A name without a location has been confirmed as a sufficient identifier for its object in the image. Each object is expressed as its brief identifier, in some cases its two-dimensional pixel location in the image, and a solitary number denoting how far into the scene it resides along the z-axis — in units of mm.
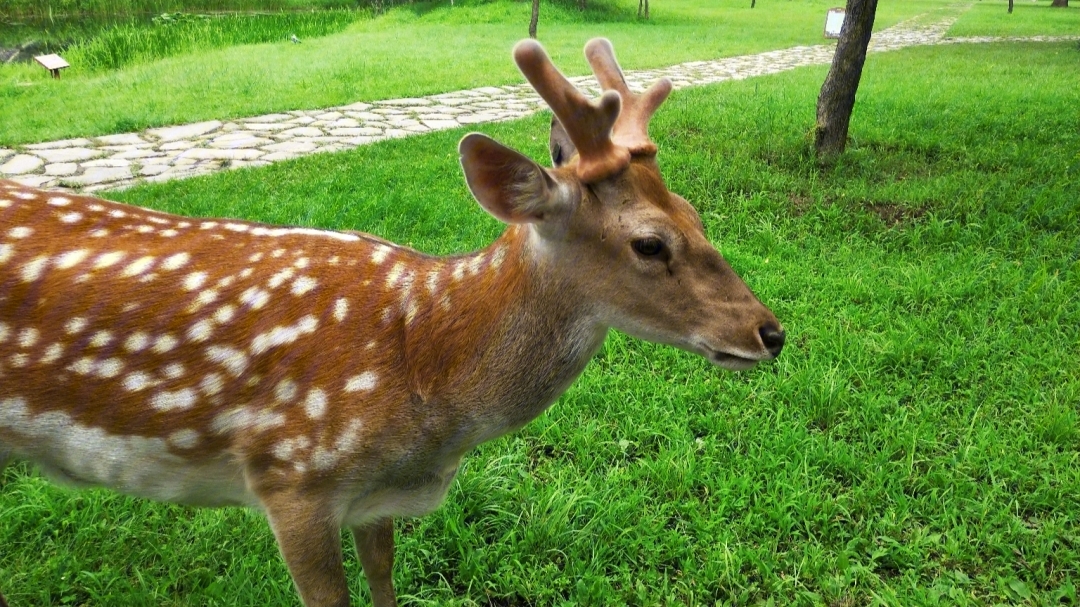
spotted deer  1745
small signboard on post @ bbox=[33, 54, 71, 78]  10461
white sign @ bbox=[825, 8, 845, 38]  17358
